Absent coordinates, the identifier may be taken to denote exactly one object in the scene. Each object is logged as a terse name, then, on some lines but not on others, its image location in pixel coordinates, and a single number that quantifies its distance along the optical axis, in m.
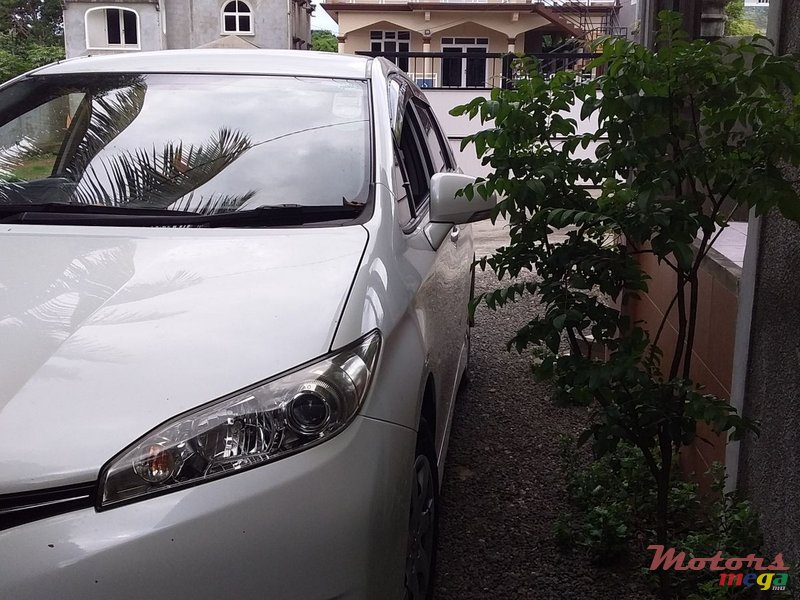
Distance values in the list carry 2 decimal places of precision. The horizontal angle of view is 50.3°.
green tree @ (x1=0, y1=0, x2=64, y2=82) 45.00
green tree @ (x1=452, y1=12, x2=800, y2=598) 2.38
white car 1.65
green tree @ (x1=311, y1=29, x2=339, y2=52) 51.19
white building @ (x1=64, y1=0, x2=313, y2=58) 33.62
